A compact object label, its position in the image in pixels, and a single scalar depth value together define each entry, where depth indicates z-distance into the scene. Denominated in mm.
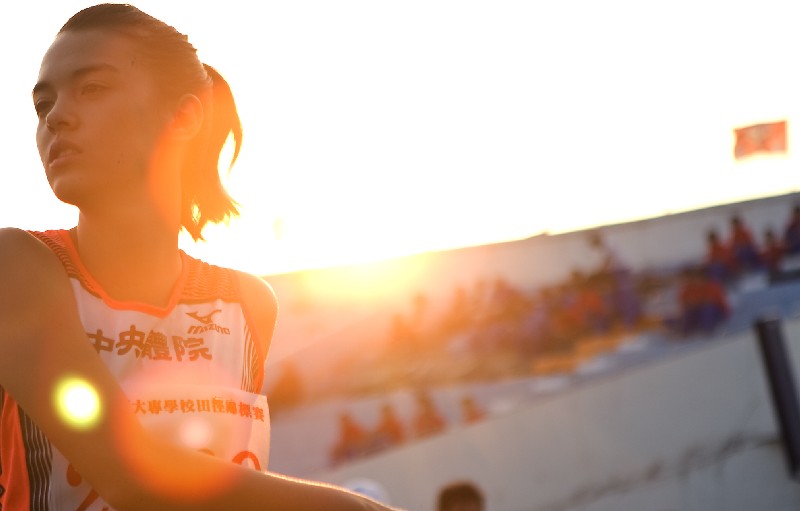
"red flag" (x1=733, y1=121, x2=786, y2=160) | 20688
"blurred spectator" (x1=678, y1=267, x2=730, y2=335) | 13000
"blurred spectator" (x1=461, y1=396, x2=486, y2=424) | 13930
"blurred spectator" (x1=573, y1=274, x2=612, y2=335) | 13812
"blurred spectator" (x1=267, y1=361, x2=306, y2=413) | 18281
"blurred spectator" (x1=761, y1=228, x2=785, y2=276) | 14125
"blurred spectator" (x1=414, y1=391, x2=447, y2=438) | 13586
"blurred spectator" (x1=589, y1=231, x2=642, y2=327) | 14023
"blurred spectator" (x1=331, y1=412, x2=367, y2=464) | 14609
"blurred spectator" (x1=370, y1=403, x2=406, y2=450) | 14031
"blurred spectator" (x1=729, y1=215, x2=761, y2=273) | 14312
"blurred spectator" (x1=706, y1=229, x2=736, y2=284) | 14188
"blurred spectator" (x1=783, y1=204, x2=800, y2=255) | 14367
